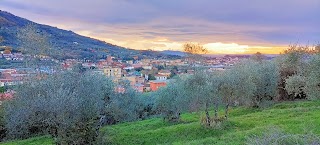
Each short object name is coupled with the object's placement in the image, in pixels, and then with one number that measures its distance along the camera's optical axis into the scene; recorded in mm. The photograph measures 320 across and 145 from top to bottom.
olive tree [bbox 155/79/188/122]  18786
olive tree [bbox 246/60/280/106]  20838
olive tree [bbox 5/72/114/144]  11415
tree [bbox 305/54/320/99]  13728
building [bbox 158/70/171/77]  57429
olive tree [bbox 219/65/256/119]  16172
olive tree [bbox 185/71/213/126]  14935
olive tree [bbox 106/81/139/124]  21407
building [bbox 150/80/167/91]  44741
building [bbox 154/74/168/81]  56077
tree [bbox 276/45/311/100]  25404
